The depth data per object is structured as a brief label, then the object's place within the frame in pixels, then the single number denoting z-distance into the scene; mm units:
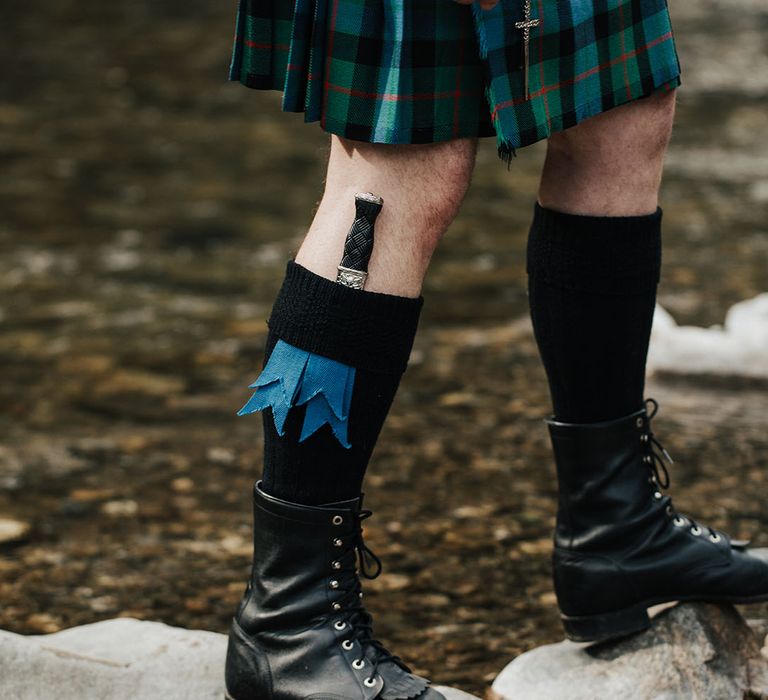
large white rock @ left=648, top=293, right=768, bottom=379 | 4003
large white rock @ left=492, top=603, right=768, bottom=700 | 3015
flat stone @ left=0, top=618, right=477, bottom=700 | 2991
